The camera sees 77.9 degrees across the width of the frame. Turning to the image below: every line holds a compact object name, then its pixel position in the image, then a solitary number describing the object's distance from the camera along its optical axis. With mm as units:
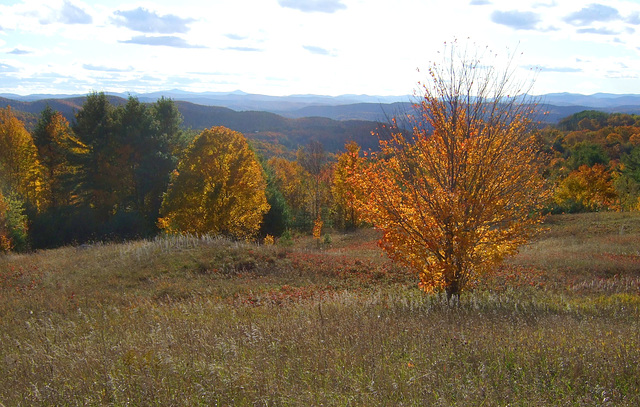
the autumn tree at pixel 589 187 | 49438
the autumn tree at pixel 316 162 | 41531
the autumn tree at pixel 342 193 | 37300
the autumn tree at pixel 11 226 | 24875
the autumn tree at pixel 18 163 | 35438
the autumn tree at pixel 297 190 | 56975
